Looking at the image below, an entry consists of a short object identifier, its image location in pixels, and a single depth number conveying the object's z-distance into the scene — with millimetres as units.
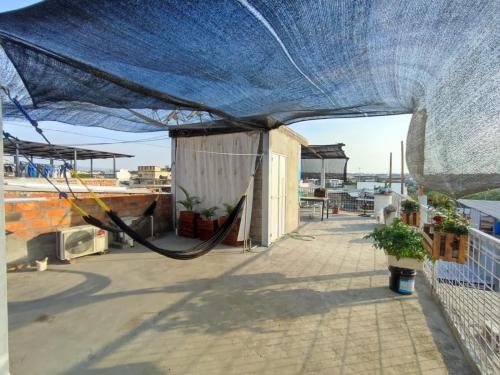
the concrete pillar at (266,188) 4344
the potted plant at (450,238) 2000
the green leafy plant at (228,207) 4434
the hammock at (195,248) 2580
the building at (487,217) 5707
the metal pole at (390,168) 9987
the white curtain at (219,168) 4422
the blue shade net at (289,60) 1170
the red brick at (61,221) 3695
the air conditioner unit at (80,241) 3469
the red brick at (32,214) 3415
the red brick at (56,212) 3651
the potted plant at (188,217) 4876
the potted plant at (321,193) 7082
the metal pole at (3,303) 1234
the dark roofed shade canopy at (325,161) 7027
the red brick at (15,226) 3258
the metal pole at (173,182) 5301
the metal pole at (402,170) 8820
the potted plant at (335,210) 8344
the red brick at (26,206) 3352
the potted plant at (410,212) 3545
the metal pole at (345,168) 8850
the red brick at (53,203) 3584
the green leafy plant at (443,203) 2305
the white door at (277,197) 4589
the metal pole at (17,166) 7048
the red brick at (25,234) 3342
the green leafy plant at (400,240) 2531
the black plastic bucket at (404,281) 2678
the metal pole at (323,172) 8834
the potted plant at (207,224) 4660
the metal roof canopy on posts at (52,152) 8217
